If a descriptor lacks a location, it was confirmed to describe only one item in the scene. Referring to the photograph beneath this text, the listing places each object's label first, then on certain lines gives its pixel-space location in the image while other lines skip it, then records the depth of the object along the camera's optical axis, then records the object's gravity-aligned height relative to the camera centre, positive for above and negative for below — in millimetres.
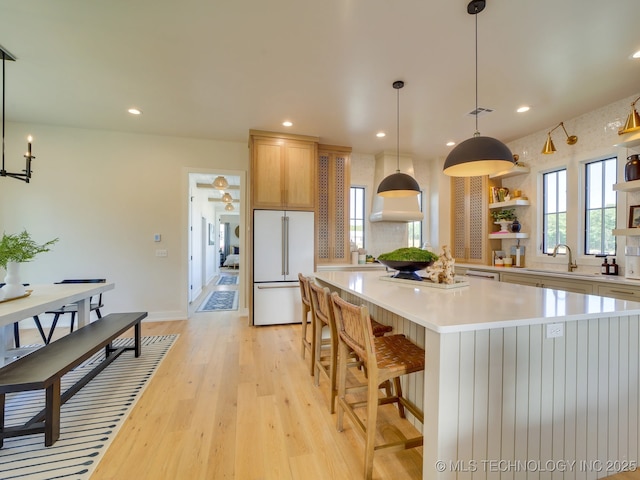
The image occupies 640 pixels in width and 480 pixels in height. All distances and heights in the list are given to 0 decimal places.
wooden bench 1602 -826
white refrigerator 4137 -352
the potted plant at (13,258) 2168 -162
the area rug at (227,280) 8234 -1335
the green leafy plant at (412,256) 2381 -154
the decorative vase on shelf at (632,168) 2895 +731
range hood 4926 +635
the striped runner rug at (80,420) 1556 -1273
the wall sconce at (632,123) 2647 +1092
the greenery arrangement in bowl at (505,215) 4574 +379
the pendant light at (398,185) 3059 +579
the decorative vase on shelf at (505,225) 4492 +207
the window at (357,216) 5359 +418
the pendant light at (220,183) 5289 +1041
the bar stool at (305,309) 2609 -767
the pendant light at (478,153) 1979 +619
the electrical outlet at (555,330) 1359 -447
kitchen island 1242 -719
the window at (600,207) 3377 +385
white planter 2229 -367
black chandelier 2439 +1591
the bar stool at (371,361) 1441 -688
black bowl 2416 -257
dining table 1948 -514
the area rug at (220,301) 5180 -1308
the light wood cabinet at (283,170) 4172 +1024
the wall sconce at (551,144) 3406 +1163
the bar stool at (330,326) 2043 -720
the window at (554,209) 3935 +415
